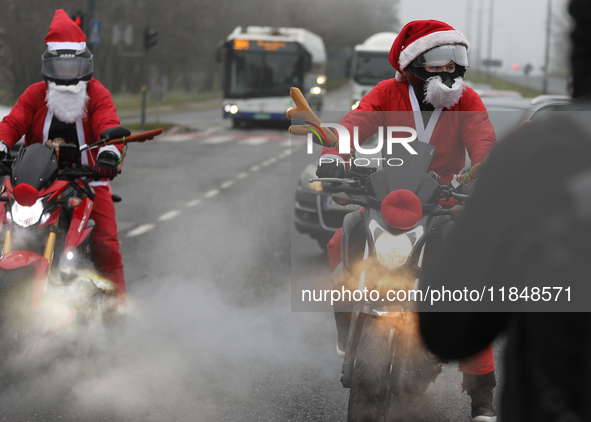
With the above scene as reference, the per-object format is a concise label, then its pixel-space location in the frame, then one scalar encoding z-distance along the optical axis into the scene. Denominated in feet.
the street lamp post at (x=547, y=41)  151.28
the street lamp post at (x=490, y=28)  238.07
